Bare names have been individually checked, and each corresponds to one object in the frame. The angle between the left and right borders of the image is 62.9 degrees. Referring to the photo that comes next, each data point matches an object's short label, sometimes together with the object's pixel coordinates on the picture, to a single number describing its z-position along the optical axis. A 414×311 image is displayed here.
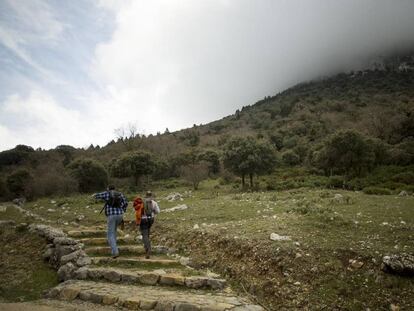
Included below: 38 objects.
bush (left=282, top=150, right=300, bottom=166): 55.69
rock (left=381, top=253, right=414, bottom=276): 8.62
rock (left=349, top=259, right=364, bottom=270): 9.16
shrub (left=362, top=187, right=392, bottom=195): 24.88
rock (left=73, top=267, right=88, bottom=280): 10.70
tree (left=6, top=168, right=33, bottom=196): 45.91
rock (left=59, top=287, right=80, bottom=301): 9.21
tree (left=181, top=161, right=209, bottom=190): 41.09
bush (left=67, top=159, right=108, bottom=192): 45.18
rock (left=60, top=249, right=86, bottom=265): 11.85
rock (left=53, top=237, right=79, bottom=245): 13.17
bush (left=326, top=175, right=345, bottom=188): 33.47
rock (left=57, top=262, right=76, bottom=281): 10.97
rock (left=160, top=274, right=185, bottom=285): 9.84
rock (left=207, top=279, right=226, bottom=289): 9.58
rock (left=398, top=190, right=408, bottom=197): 22.42
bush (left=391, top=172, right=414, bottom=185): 30.36
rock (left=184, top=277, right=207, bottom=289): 9.66
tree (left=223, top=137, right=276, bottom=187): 36.25
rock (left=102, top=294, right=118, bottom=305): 8.64
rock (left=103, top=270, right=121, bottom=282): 10.39
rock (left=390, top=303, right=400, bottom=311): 7.72
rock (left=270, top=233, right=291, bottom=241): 10.98
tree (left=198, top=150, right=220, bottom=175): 57.34
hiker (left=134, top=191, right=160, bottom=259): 12.16
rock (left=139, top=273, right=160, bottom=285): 10.05
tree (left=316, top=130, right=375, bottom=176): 35.00
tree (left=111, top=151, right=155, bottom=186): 46.47
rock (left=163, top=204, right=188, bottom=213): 20.78
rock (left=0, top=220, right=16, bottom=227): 17.25
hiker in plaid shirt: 12.05
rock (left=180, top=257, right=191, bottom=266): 11.75
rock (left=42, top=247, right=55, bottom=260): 12.98
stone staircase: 8.23
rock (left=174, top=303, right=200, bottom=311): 7.80
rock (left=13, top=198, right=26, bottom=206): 36.29
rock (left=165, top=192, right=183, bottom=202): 27.78
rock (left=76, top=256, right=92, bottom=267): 11.45
